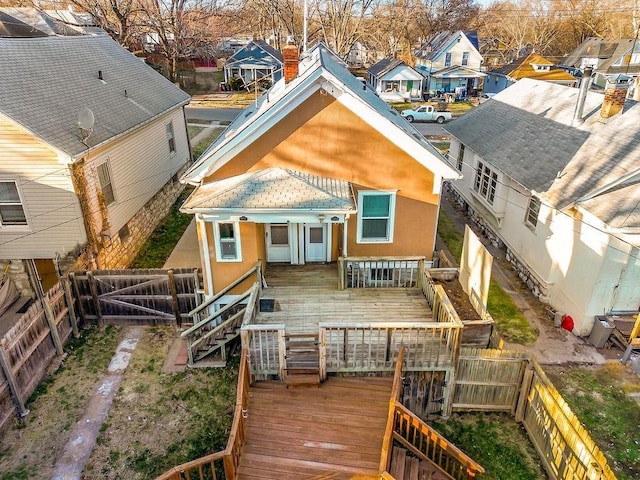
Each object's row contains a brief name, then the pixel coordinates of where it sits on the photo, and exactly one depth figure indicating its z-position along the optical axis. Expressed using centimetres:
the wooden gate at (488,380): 902
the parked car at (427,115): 3781
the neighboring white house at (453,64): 4972
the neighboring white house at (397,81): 4556
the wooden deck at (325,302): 1049
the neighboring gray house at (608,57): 5088
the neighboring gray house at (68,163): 1239
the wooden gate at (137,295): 1197
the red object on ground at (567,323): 1216
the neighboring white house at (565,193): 1119
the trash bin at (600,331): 1127
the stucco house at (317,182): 1036
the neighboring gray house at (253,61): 5178
